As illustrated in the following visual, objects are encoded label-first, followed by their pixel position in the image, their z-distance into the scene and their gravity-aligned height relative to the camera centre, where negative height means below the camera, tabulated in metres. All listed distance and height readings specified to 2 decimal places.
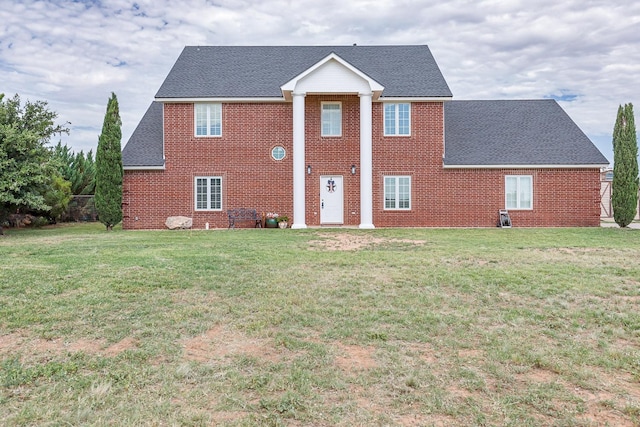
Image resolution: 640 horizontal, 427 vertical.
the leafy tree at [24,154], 14.72 +1.91
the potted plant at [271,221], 17.88 -0.69
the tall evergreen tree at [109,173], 17.17 +1.32
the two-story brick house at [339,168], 18.28 +1.49
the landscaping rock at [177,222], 17.78 -0.70
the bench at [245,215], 18.20 -0.44
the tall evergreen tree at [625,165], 17.17 +1.42
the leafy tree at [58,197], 18.51 +0.44
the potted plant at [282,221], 17.97 -0.71
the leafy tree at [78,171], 23.14 +1.94
